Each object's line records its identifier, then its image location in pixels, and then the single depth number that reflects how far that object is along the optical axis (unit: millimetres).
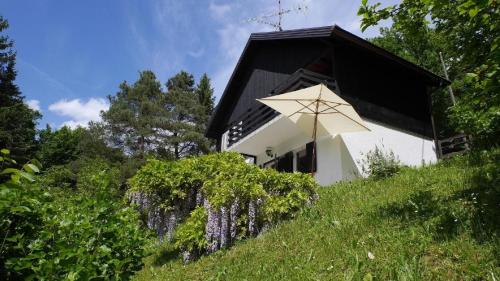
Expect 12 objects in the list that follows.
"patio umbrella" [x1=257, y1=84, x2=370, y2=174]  12711
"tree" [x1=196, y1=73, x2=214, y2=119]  41209
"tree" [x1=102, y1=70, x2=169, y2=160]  38500
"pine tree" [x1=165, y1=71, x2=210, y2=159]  36844
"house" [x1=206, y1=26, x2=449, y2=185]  15336
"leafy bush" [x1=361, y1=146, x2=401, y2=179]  11664
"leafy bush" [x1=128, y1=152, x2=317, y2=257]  8258
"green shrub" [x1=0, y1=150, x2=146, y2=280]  2912
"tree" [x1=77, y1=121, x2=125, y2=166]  39656
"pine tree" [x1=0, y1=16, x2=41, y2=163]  29906
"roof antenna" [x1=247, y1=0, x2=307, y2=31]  23719
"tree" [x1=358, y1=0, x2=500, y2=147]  4492
